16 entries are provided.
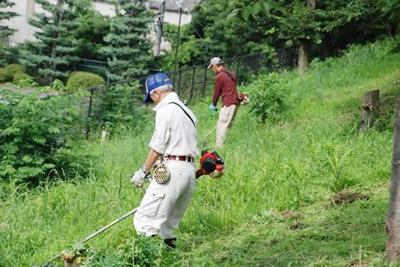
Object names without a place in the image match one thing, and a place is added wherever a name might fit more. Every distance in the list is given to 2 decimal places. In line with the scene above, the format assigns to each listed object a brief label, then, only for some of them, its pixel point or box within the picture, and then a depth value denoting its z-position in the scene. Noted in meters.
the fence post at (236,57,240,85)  26.80
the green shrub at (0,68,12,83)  33.30
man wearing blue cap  5.70
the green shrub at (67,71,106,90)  32.47
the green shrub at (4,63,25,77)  34.23
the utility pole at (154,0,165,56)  36.55
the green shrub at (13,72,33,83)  32.95
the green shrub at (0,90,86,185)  9.77
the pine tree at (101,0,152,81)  32.47
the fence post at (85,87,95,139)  17.11
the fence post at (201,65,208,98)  24.24
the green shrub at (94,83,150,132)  18.20
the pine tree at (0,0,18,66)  34.75
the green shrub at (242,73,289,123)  13.64
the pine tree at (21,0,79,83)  33.72
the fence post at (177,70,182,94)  23.33
